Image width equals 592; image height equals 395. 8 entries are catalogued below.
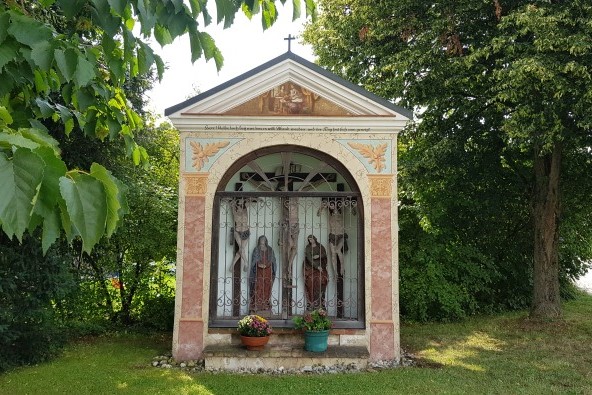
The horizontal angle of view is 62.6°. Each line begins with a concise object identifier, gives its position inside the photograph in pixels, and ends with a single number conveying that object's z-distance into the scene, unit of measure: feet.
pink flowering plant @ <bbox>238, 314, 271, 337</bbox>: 22.03
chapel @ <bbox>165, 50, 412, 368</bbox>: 22.89
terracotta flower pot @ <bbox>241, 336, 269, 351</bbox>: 21.93
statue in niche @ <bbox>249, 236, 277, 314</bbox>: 25.79
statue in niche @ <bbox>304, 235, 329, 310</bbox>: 26.32
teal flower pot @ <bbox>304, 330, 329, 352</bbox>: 22.03
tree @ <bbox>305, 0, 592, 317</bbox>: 24.26
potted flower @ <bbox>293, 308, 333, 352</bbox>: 22.06
